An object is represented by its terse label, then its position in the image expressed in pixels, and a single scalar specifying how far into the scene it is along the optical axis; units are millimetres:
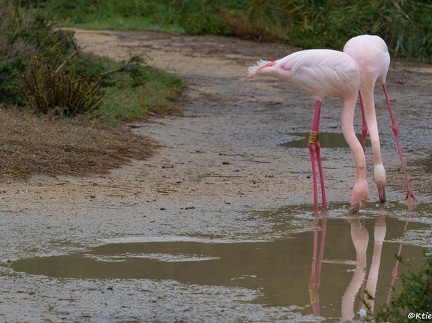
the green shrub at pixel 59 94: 21906
